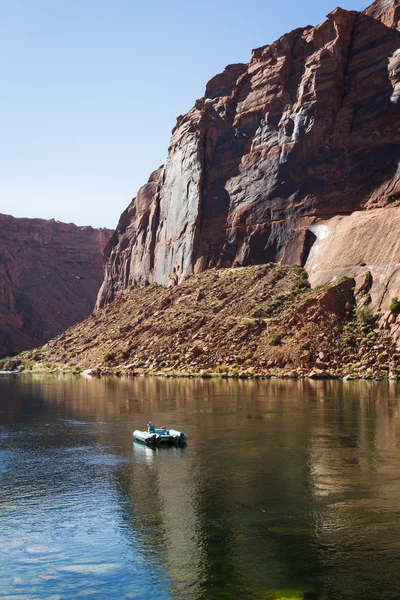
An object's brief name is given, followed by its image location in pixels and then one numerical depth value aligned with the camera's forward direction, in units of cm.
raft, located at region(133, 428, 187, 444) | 4197
